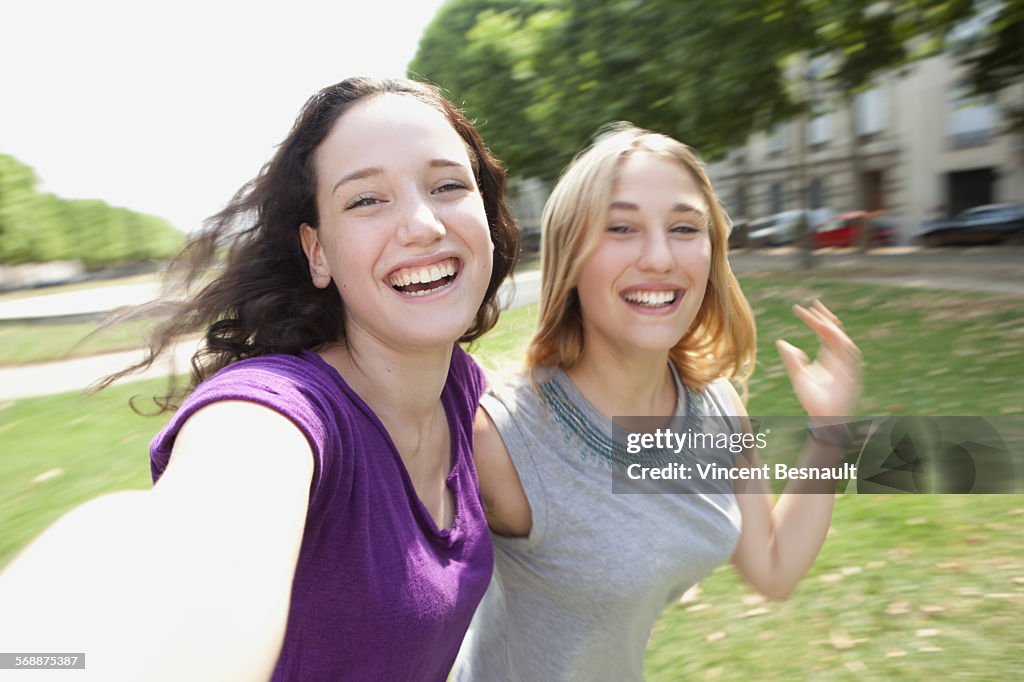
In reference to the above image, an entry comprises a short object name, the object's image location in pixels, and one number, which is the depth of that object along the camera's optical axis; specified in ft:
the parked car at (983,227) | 67.67
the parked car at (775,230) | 90.78
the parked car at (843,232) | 78.12
